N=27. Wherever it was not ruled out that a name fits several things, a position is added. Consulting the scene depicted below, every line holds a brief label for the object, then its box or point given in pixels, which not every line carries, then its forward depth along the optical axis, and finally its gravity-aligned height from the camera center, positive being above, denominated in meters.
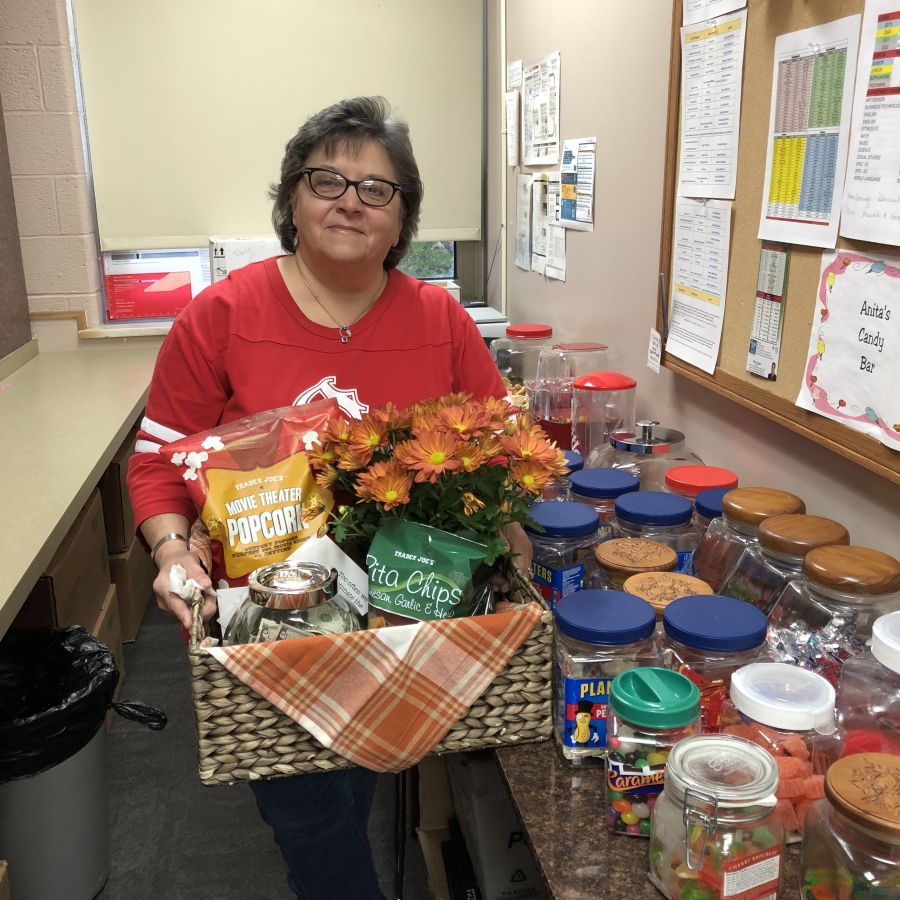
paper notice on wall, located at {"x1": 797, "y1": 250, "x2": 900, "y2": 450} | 1.06 -0.20
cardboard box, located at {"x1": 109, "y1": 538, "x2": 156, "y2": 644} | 2.95 -1.34
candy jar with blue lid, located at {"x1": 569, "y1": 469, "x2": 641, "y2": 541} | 1.44 -0.49
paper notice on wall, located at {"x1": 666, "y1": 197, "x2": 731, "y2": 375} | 1.50 -0.15
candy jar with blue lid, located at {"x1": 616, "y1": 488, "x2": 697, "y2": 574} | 1.30 -0.49
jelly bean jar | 0.83 -0.53
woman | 1.34 -0.22
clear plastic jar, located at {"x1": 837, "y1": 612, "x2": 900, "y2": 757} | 0.82 -0.50
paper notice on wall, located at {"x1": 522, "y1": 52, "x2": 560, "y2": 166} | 2.49 +0.25
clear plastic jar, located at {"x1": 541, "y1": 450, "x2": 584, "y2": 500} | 1.59 -0.53
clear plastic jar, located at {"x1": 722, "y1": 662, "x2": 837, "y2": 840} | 0.81 -0.50
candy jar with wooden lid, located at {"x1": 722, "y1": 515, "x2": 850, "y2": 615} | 1.11 -0.47
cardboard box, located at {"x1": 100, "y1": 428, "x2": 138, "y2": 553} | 2.94 -1.03
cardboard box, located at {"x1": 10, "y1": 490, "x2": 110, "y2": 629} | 2.17 -1.02
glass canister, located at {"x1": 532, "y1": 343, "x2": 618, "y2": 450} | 1.92 -0.45
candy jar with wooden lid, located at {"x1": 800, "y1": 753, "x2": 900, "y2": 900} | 0.66 -0.51
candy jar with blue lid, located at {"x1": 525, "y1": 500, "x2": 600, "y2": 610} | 1.24 -0.52
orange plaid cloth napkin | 0.89 -0.50
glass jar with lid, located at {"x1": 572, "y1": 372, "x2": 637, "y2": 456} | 1.98 -0.51
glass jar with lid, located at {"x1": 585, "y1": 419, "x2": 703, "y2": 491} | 1.64 -0.49
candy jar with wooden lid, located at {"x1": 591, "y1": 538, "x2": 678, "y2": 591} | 1.17 -0.50
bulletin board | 1.14 -0.13
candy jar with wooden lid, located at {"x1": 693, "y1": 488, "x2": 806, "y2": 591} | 1.23 -0.48
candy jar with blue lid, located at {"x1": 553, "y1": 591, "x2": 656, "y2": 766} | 0.96 -0.52
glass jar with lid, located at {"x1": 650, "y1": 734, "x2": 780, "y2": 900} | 0.72 -0.53
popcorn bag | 1.10 -0.37
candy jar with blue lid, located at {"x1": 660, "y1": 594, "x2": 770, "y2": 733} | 0.93 -0.48
